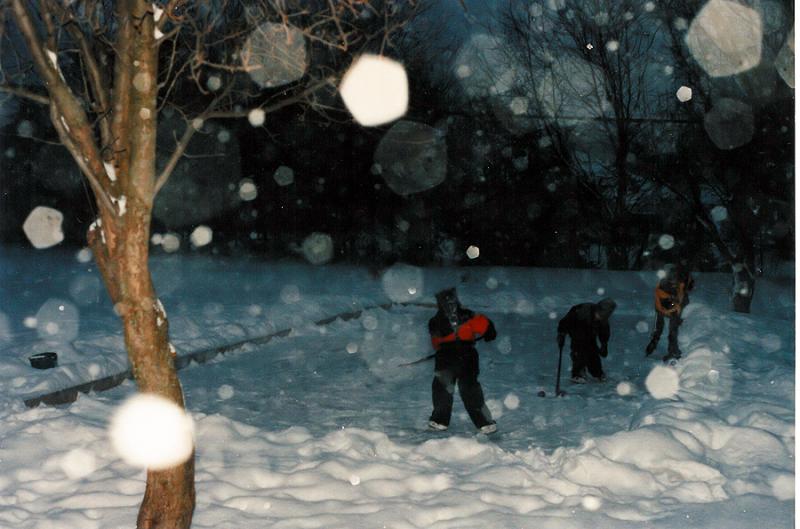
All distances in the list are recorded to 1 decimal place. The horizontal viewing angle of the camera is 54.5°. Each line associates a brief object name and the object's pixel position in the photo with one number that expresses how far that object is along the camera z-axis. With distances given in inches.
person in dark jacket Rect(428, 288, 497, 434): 329.7
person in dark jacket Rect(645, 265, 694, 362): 502.9
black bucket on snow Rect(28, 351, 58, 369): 391.3
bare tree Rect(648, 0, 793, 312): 722.8
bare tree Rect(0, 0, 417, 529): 174.7
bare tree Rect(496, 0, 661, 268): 837.2
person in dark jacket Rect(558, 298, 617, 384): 439.8
